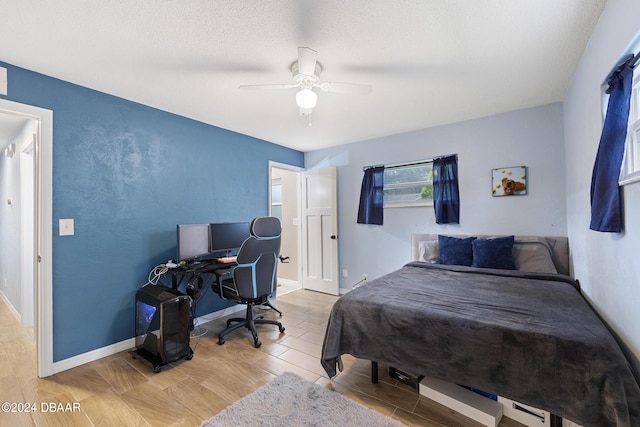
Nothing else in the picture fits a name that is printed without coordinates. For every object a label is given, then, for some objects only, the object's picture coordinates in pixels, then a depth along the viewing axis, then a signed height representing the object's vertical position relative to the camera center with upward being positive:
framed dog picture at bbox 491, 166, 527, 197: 3.04 +0.35
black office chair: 2.69 -0.56
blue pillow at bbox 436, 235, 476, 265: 2.98 -0.42
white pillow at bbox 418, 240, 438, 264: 3.29 -0.45
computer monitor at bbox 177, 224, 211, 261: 2.79 -0.24
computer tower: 2.26 -0.91
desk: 2.60 -0.50
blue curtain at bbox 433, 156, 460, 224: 3.40 +0.28
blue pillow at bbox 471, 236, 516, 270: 2.77 -0.42
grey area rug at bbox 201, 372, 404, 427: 1.63 -1.22
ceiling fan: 1.90 +0.95
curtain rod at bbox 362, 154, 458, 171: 3.61 +0.71
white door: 4.31 -0.24
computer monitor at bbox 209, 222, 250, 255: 3.16 -0.20
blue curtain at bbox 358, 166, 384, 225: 3.97 +0.27
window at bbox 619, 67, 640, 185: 1.37 +0.36
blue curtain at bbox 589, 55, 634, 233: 1.41 +0.34
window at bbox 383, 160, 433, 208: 3.66 +0.41
